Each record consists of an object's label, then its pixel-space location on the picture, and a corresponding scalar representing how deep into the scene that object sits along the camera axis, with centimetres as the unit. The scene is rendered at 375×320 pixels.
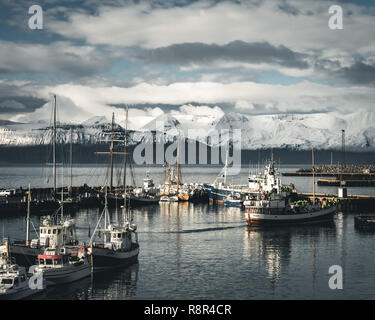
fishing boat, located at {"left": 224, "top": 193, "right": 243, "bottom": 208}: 13012
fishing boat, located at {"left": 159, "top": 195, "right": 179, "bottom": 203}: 14012
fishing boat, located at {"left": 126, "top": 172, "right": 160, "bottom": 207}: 13255
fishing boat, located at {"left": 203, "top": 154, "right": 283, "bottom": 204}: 12246
